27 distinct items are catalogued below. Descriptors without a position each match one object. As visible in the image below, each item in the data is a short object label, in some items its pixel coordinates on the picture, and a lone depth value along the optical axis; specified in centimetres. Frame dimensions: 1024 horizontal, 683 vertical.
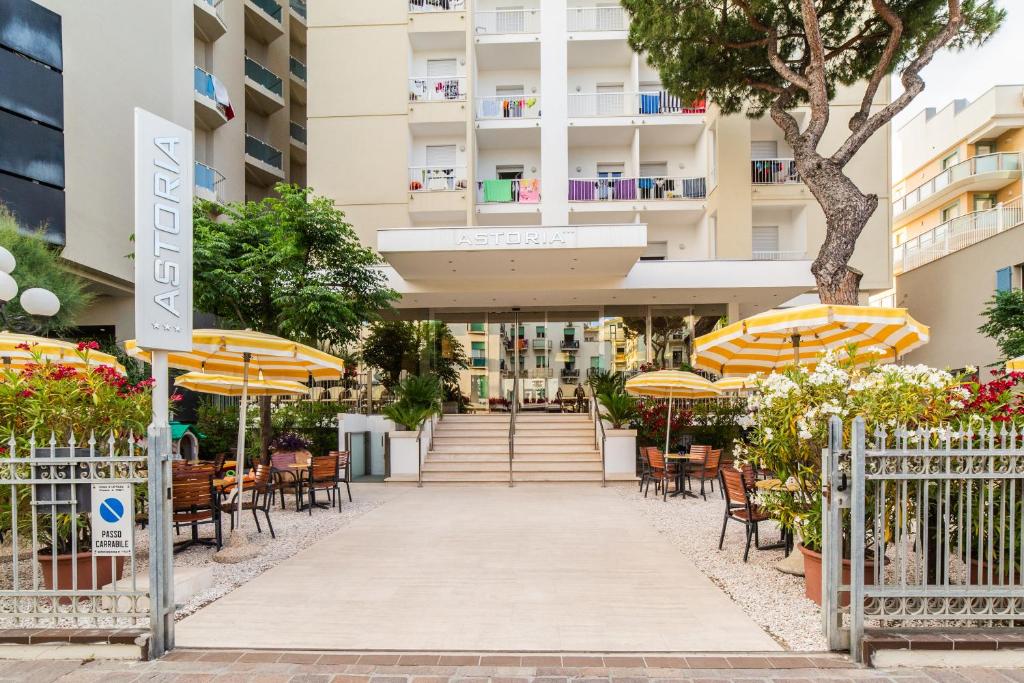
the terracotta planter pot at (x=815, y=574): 504
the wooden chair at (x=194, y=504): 670
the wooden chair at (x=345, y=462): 1086
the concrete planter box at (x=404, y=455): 1369
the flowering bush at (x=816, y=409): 479
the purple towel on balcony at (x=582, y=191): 2056
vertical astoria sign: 493
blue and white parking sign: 418
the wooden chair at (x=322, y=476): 964
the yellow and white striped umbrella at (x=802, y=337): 664
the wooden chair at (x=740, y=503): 654
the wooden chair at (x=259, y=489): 748
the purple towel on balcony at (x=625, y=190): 2048
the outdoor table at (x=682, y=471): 1095
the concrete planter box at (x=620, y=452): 1367
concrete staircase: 1369
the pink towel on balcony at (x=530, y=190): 2066
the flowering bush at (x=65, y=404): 513
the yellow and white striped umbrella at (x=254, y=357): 695
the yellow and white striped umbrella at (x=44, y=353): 661
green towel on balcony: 2081
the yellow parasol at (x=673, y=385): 1107
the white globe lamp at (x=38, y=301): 762
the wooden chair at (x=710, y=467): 1081
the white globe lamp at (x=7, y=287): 644
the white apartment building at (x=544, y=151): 1934
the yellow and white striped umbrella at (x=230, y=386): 956
